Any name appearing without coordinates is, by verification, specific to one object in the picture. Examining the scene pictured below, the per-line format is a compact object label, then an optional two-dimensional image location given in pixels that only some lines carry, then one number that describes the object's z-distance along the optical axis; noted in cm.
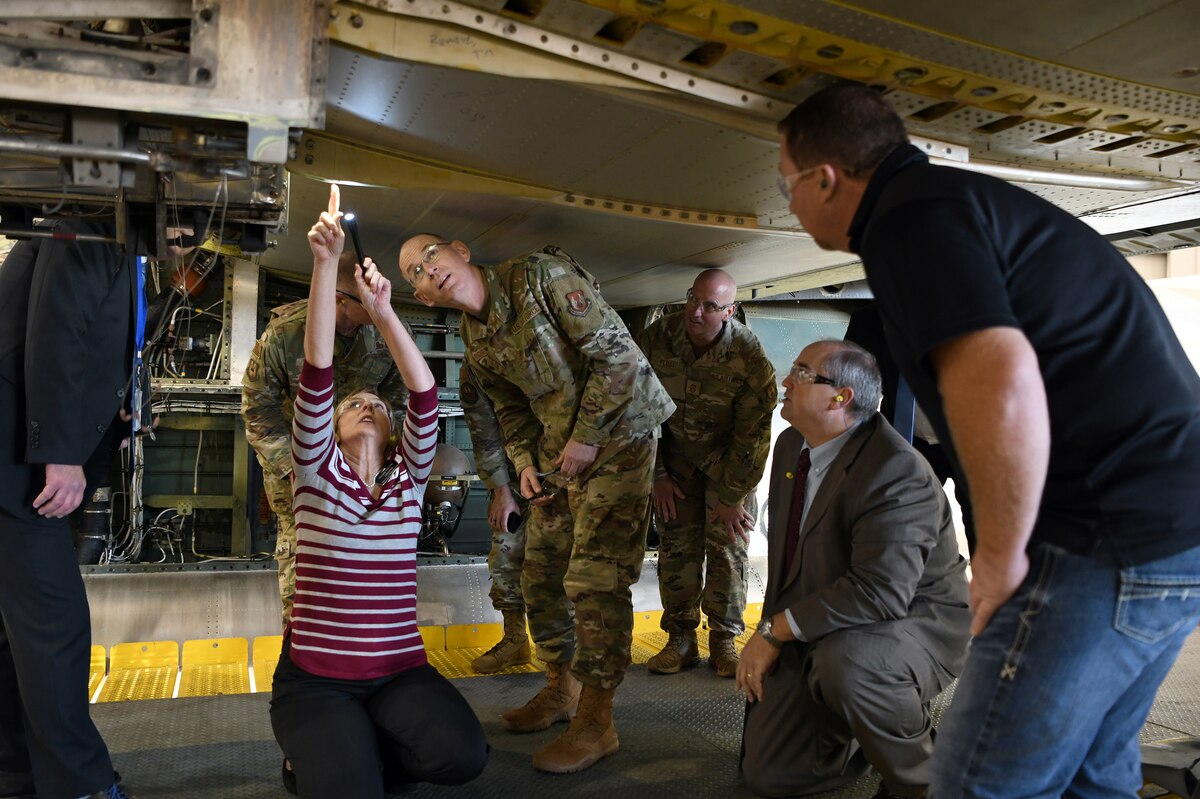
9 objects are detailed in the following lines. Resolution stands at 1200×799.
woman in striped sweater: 241
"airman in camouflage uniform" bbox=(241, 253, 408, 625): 400
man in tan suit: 266
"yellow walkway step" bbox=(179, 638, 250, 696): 431
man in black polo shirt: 137
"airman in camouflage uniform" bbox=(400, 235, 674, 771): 326
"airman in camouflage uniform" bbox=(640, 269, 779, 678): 452
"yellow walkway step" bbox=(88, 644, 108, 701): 441
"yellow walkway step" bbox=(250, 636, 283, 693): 473
